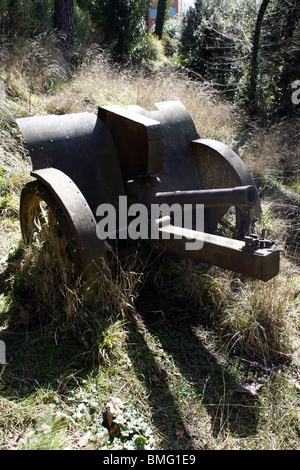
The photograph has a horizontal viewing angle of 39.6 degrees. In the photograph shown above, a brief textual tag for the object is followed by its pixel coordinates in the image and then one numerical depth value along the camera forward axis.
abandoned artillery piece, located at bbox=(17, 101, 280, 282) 2.48
